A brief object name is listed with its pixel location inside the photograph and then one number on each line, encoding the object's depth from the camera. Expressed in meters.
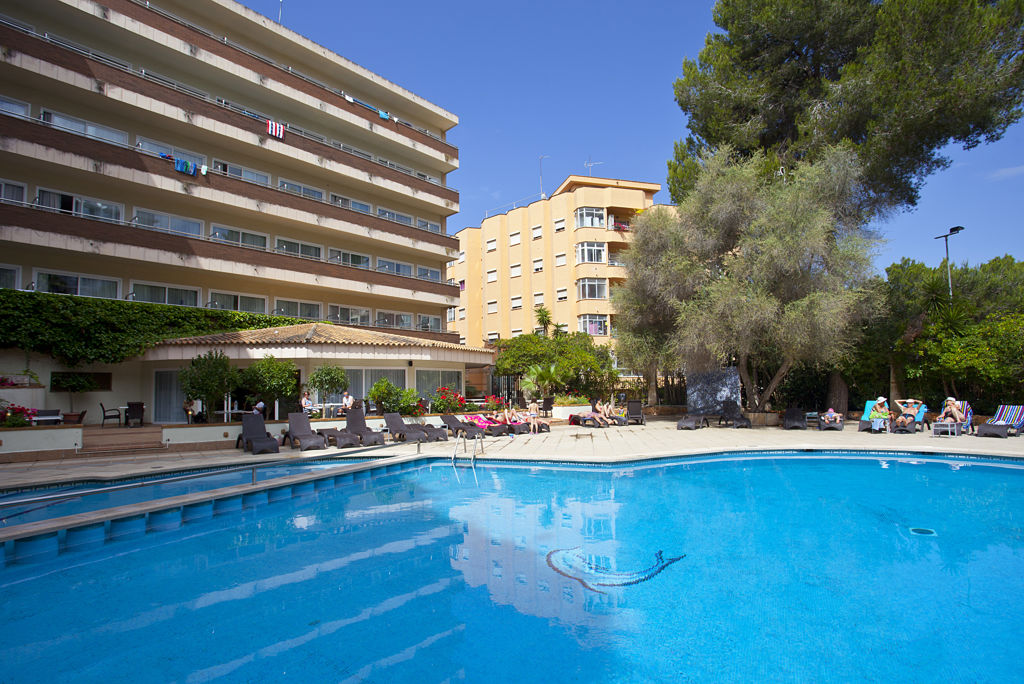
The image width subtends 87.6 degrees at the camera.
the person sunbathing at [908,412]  17.62
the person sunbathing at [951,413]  16.67
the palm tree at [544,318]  36.84
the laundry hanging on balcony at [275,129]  27.17
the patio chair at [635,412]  23.55
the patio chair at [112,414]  20.21
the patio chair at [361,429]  15.84
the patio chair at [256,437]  14.48
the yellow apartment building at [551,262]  39.31
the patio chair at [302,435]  14.91
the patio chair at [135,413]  18.12
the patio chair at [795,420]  19.61
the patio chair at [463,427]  17.06
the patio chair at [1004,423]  15.61
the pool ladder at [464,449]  13.48
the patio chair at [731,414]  22.13
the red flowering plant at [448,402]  20.39
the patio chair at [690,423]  20.55
